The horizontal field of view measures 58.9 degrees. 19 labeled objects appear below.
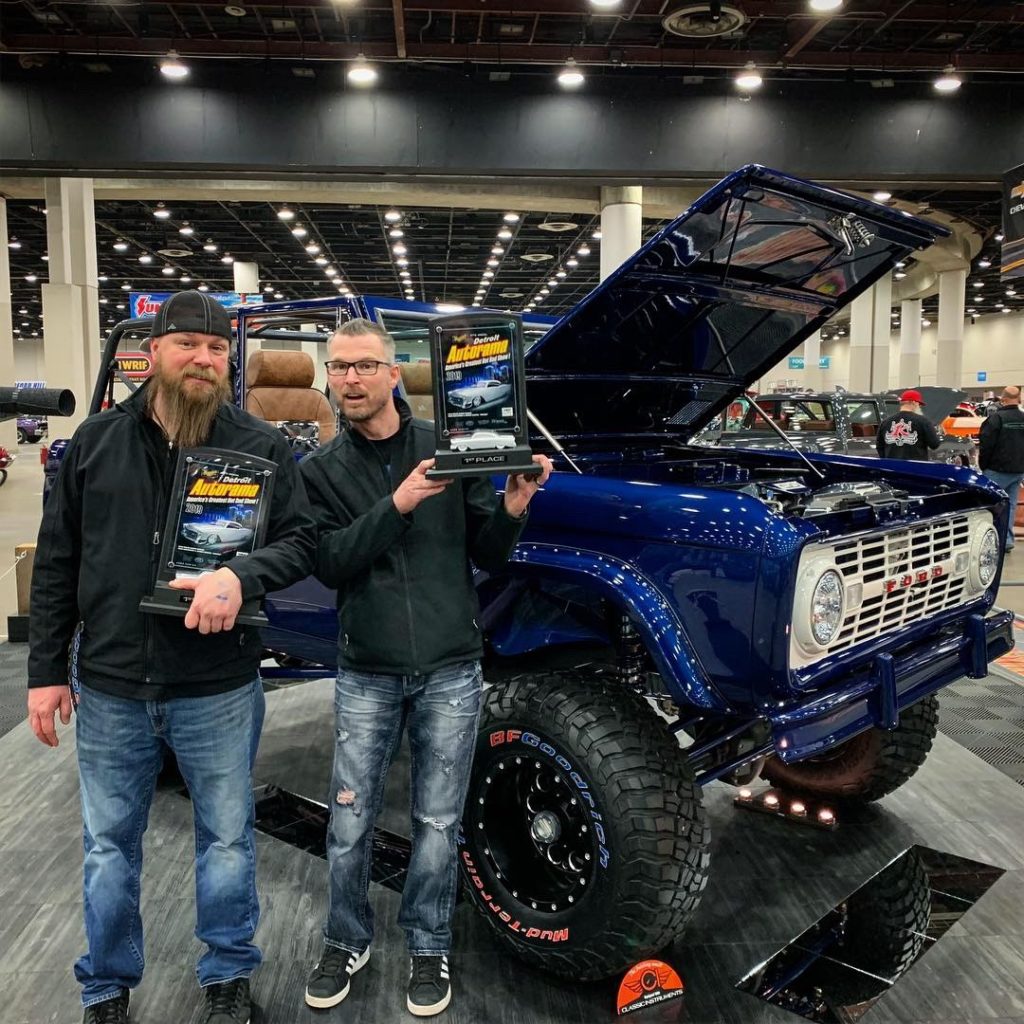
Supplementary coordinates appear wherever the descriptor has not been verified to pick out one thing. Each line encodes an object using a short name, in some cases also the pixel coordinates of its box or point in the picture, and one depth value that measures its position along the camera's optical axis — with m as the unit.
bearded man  1.99
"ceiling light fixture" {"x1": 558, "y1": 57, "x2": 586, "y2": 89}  8.95
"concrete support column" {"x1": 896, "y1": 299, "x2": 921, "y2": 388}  27.83
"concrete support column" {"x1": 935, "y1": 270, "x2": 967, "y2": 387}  23.53
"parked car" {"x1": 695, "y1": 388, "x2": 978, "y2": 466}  9.88
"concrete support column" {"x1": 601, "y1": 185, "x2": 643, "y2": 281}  11.99
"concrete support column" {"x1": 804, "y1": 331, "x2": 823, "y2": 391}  24.95
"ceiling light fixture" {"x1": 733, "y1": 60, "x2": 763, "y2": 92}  8.88
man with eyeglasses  2.16
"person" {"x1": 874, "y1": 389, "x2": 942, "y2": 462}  8.98
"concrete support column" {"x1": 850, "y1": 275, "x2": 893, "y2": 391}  21.39
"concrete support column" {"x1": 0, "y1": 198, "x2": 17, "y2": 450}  14.82
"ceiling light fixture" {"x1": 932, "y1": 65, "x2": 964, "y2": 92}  9.10
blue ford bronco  2.20
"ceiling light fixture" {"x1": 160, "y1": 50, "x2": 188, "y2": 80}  8.59
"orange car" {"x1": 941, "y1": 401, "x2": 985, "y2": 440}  15.48
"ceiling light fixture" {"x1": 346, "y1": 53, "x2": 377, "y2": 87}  8.60
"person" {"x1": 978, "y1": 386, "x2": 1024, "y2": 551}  9.20
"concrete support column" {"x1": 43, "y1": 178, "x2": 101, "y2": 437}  14.13
